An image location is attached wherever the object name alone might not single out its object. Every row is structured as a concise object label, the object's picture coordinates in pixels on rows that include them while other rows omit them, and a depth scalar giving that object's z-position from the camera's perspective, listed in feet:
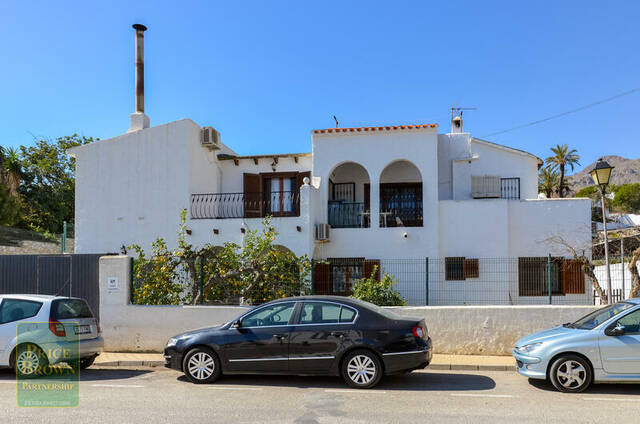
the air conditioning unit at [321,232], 54.24
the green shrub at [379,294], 39.81
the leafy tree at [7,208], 87.30
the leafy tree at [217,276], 40.60
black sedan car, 26.91
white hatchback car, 29.50
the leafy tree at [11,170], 96.04
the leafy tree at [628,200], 203.91
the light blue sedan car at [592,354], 25.84
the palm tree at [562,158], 146.92
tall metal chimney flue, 60.34
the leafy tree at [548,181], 148.05
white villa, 53.67
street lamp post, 36.35
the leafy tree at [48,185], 111.45
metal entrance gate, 41.34
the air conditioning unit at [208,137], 57.67
